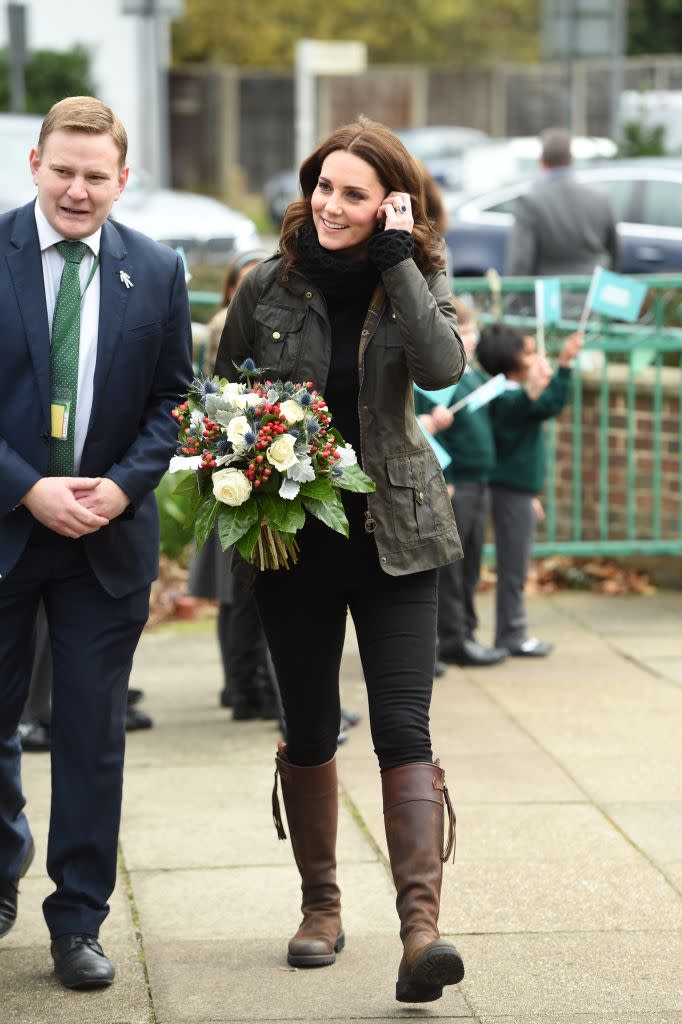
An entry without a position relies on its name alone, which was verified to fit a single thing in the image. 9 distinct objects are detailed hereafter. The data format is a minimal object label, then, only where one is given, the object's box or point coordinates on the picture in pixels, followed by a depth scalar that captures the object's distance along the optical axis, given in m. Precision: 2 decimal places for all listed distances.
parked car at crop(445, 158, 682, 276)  27.87
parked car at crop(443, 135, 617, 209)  47.31
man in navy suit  7.68
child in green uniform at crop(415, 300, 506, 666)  14.05
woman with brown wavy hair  7.67
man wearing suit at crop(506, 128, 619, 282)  21.58
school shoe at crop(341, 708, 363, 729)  12.67
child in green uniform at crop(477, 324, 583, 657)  14.49
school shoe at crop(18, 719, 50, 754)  12.08
